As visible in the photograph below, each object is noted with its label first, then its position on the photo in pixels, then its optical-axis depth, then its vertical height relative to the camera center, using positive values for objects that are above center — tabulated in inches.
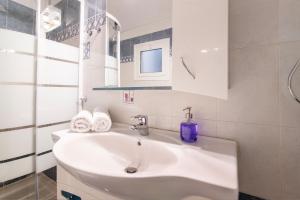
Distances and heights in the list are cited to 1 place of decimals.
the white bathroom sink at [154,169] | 15.4 -8.4
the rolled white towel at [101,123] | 35.0 -5.3
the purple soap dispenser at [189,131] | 27.5 -5.6
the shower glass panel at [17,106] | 53.0 -2.5
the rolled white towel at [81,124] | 34.3 -5.5
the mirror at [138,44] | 35.9 +14.7
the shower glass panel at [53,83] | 55.7 +6.0
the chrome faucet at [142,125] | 32.8 -5.4
